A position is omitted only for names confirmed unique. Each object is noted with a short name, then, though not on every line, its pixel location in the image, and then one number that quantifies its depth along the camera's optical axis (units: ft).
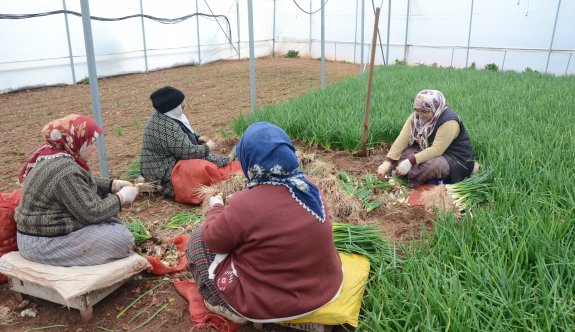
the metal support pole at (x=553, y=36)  33.76
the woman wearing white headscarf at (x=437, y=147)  10.35
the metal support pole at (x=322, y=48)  24.20
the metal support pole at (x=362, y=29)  31.10
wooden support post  11.76
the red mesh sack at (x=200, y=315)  6.14
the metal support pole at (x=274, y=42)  53.91
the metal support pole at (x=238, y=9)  47.73
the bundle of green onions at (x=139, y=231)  8.43
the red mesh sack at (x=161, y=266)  7.40
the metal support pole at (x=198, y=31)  42.42
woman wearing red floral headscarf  6.30
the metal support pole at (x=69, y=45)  29.96
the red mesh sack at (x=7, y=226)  6.92
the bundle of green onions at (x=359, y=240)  6.95
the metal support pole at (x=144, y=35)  36.73
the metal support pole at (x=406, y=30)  45.39
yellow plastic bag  5.54
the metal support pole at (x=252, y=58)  17.34
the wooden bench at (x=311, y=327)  5.77
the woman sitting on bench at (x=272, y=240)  5.15
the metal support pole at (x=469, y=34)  39.96
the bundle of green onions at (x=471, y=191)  8.83
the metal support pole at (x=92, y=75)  9.80
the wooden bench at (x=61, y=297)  6.31
